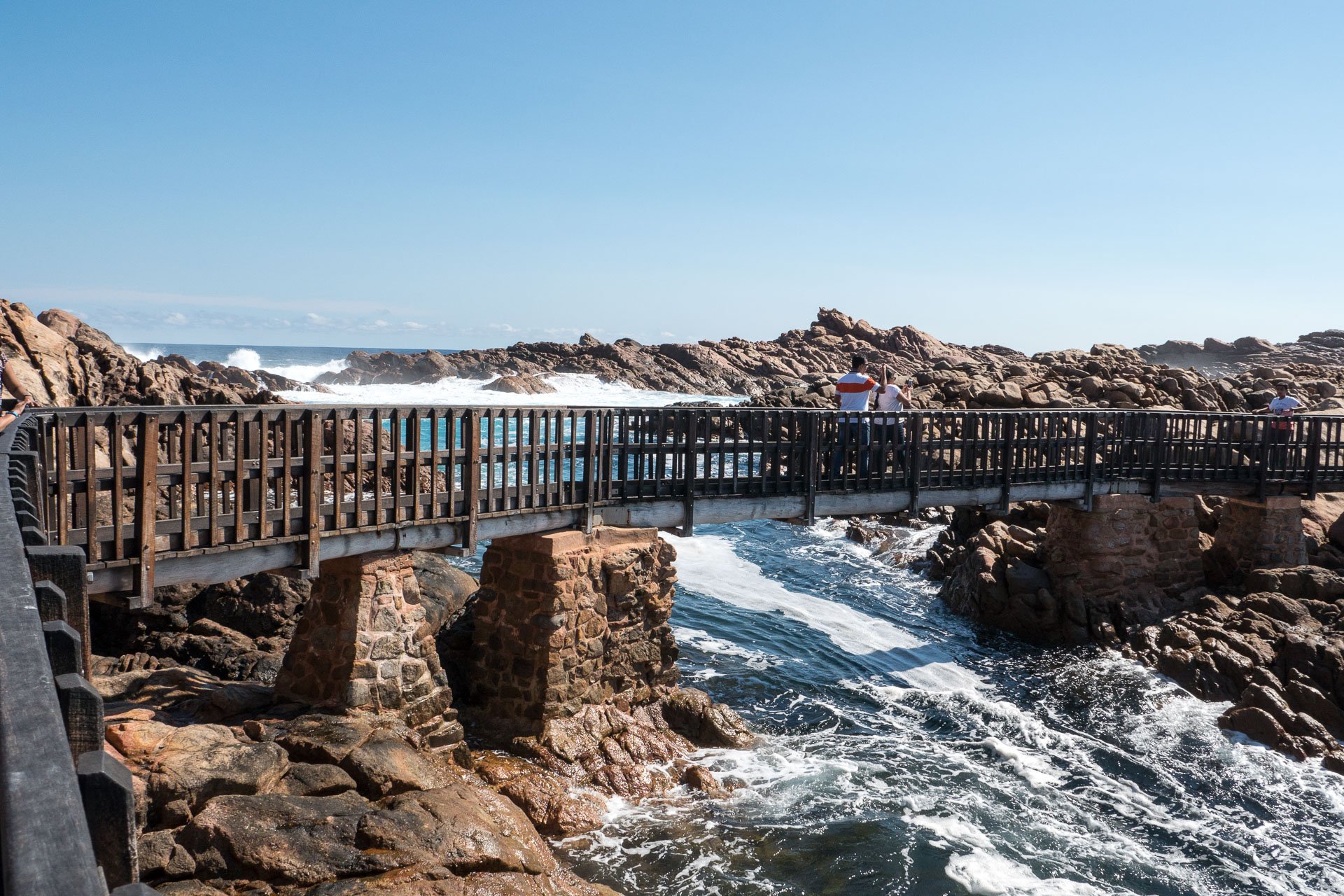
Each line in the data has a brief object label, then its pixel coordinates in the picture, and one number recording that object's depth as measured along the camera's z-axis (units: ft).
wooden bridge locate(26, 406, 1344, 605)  26.89
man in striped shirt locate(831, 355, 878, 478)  48.96
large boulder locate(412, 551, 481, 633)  43.29
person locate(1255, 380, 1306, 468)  60.85
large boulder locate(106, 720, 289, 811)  23.62
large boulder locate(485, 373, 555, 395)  239.09
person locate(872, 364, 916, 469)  50.31
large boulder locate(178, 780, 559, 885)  22.06
